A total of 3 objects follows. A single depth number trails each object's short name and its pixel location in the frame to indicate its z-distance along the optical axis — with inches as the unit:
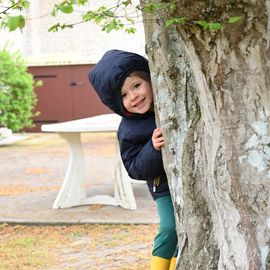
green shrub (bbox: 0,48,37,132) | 525.0
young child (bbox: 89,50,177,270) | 117.0
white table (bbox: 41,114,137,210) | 254.8
